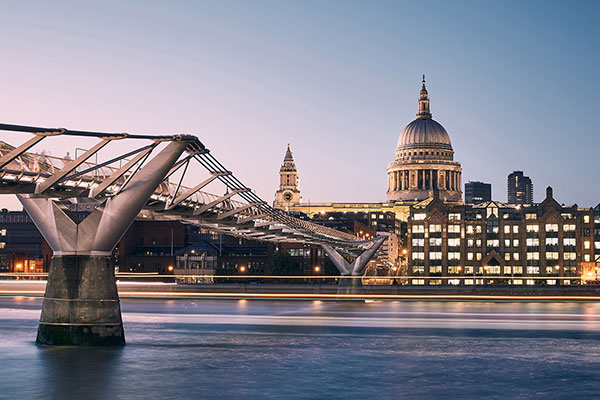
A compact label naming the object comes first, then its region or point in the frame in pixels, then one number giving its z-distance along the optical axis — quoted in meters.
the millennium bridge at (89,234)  42.28
